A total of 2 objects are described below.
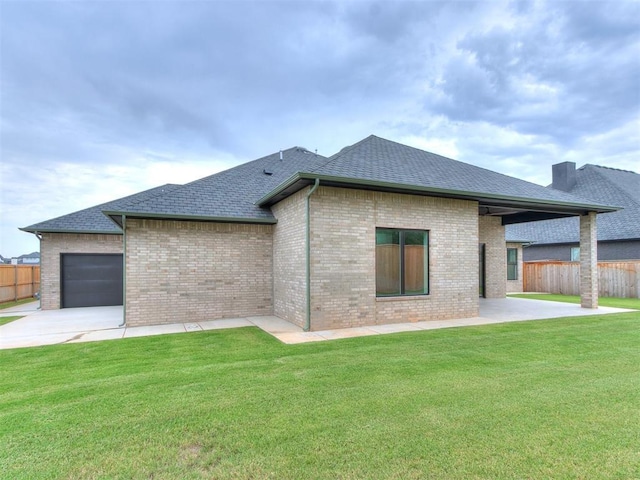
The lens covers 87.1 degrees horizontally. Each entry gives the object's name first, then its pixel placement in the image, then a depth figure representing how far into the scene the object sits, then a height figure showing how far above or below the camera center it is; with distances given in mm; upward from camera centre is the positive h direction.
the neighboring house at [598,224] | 18656 +1508
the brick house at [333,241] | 8234 +241
